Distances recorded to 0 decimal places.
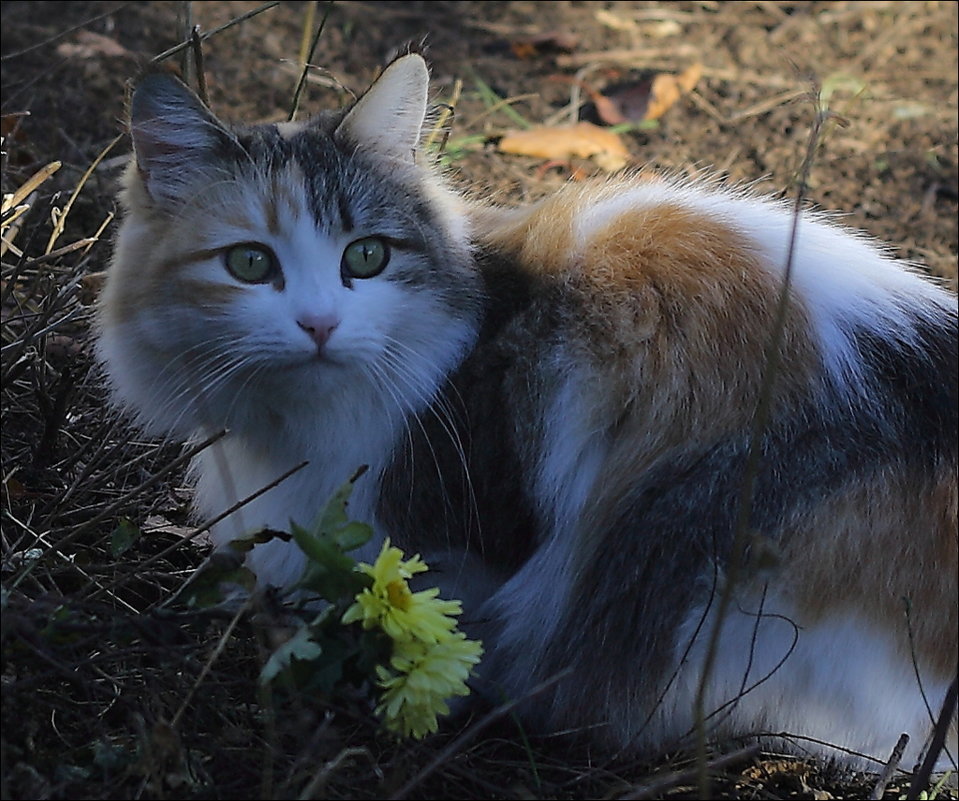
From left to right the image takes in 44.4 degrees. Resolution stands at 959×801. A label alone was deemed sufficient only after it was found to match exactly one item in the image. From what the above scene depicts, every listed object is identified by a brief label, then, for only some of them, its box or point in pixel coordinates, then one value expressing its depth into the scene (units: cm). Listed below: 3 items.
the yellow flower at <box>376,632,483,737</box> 190
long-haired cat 210
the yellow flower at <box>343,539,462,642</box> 188
